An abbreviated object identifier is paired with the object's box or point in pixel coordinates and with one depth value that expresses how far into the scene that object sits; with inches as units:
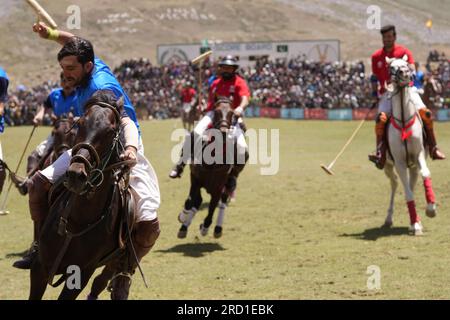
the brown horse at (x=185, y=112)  1443.2
